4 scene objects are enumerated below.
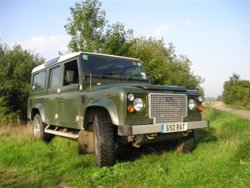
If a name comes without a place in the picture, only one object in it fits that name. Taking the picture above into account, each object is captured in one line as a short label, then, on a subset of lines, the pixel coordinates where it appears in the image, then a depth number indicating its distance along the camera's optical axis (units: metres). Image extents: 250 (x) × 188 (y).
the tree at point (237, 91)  34.55
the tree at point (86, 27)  13.71
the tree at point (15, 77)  15.73
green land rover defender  4.88
